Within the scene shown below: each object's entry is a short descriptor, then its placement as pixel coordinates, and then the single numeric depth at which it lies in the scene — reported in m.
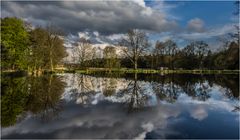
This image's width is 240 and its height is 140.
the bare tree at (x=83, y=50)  52.37
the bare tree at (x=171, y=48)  59.62
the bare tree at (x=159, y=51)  59.42
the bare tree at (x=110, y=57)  53.43
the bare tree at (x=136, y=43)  44.56
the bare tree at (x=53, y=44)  36.27
